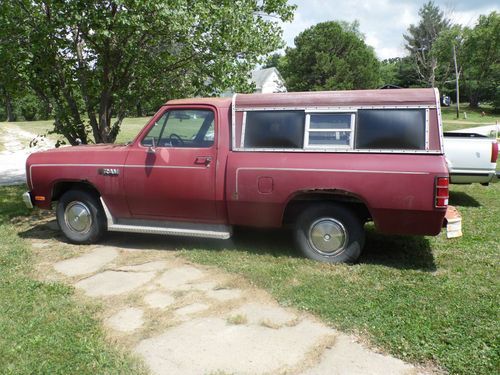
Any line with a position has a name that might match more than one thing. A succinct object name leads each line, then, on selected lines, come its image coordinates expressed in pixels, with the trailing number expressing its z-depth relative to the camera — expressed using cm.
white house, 5722
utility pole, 4284
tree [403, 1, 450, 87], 6121
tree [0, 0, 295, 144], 621
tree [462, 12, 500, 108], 4478
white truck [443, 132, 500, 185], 736
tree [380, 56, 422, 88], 5362
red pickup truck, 432
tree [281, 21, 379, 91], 3538
